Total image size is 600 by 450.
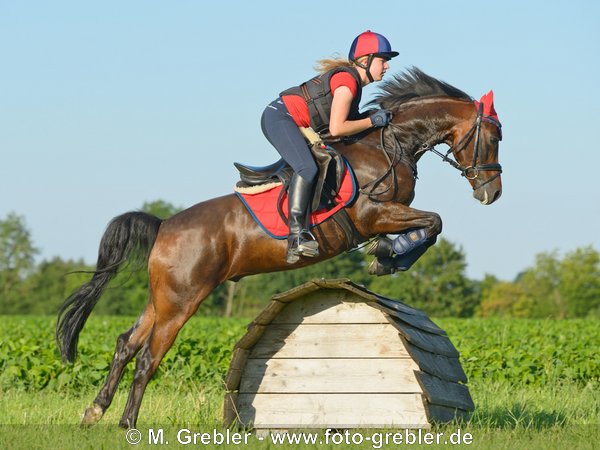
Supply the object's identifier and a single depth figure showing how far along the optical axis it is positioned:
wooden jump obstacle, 16.28
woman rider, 15.98
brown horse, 16.45
